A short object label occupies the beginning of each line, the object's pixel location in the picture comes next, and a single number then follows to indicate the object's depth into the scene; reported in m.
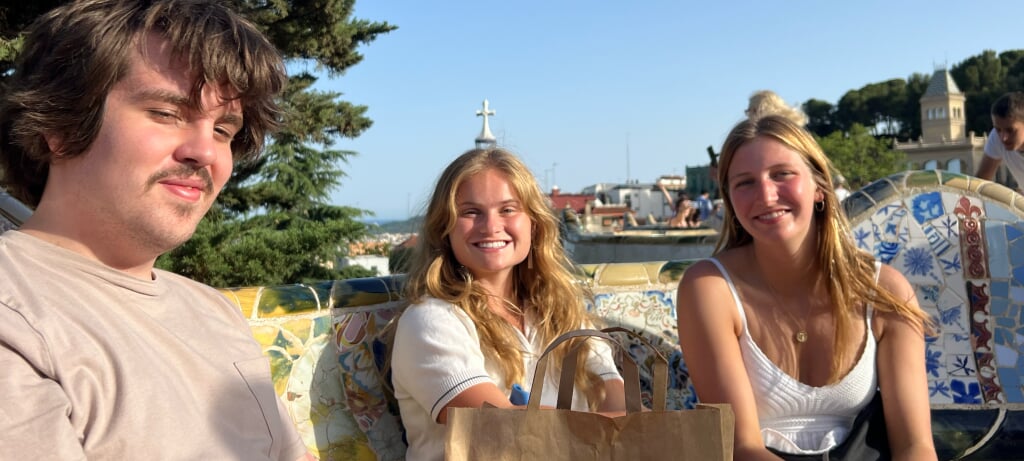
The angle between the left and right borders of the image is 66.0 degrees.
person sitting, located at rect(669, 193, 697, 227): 14.56
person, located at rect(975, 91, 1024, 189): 5.28
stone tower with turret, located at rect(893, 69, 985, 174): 69.81
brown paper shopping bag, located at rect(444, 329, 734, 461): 1.51
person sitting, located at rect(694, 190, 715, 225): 15.92
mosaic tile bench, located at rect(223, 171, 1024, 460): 2.47
